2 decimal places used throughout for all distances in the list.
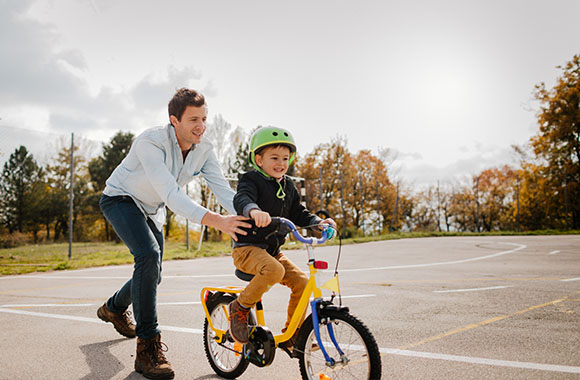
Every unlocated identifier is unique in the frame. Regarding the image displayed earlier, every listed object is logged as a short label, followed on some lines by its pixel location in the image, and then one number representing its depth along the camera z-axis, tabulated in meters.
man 3.05
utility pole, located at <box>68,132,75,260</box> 13.15
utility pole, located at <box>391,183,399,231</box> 29.57
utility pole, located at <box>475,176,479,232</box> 43.48
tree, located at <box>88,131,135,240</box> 37.66
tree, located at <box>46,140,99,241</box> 25.10
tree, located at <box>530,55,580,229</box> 28.33
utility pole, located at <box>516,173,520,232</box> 28.41
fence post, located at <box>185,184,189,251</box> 16.62
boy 2.71
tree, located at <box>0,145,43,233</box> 20.83
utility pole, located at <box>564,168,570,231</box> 26.12
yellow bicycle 2.36
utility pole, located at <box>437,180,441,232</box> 43.49
